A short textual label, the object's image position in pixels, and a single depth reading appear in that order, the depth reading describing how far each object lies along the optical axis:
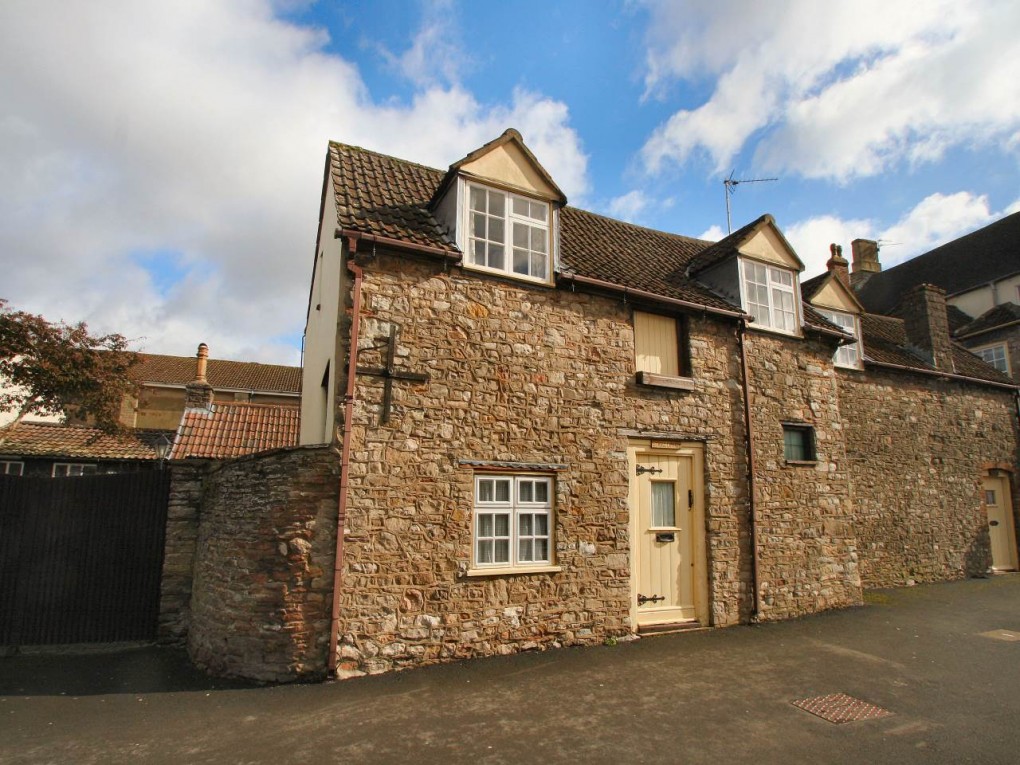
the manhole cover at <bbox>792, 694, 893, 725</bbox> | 5.93
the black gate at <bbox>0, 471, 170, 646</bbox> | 8.41
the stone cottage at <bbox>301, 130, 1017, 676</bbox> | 7.64
